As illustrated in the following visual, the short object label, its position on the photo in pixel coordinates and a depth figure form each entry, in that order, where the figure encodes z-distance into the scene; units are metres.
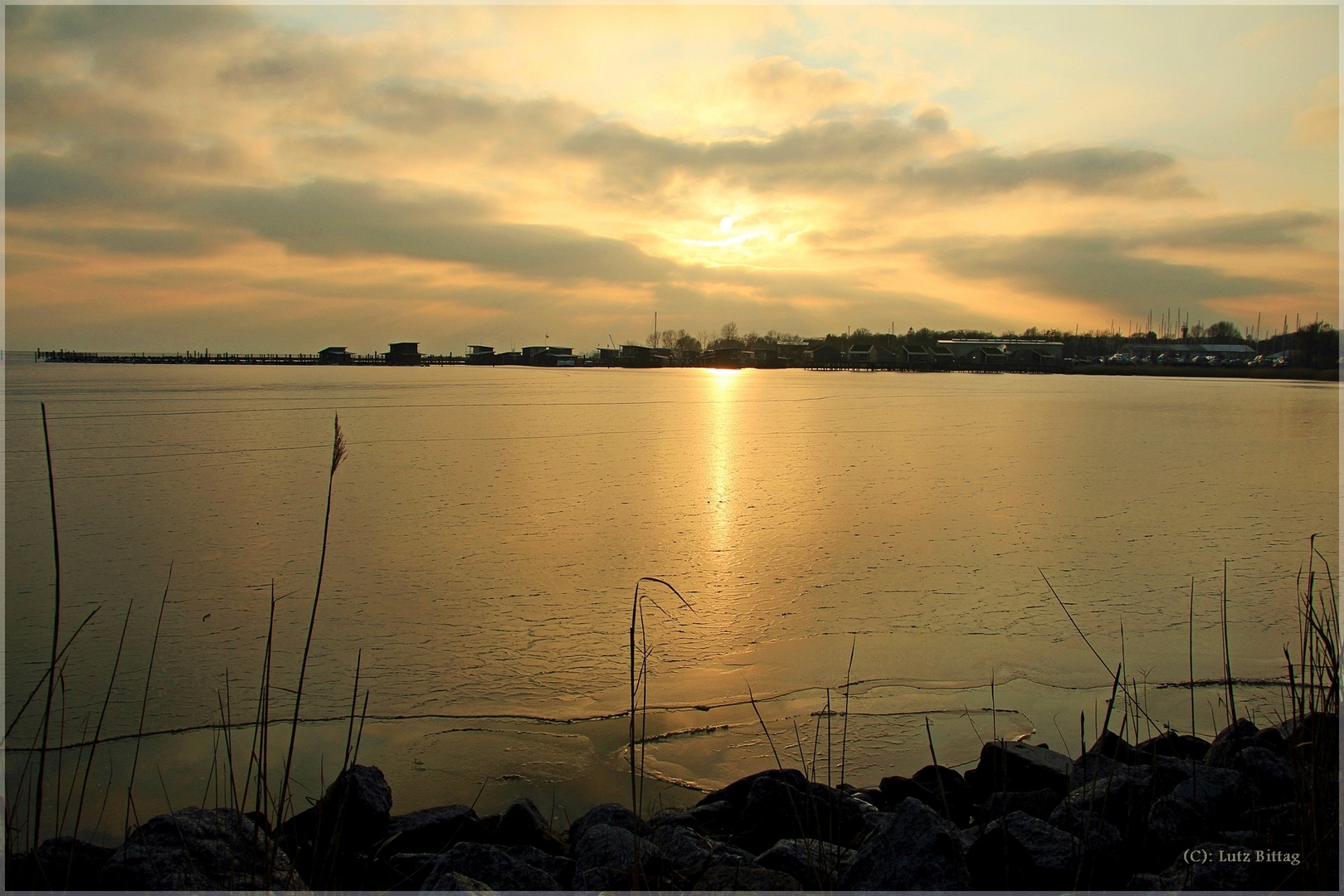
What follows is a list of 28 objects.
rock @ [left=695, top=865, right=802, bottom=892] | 2.88
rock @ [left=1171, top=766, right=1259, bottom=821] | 3.56
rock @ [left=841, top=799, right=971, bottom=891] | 2.83
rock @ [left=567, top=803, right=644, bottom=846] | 3.61
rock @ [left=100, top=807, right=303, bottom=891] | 2.80
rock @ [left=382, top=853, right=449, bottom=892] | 3.22
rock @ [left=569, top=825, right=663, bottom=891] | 3.01
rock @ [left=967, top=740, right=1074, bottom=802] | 4.07
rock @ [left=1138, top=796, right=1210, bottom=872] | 3.26
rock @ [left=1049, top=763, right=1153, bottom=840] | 3.41
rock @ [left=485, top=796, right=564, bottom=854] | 3.59
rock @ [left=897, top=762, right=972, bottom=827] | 3.92
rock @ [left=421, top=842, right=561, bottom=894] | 3.03
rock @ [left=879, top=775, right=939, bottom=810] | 3.96
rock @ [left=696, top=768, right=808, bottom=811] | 3.85
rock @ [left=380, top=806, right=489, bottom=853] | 3.57
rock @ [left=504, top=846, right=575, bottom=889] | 3.28
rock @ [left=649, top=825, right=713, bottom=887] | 3.09
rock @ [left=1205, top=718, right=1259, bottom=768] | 4.02
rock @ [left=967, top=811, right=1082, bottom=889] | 2.93
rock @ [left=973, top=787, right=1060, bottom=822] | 3.74
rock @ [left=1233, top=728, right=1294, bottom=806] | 3.75
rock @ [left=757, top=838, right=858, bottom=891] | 3.02
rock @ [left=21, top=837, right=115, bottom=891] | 2.84
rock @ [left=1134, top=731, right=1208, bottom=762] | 4.32
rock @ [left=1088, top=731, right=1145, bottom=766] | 4.04
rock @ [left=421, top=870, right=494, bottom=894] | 2.67
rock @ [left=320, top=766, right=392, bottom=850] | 3.56
